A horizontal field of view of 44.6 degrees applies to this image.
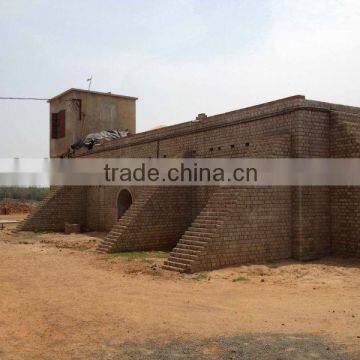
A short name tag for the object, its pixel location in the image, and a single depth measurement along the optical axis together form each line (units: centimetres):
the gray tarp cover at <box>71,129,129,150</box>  2340
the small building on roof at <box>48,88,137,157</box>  2530
